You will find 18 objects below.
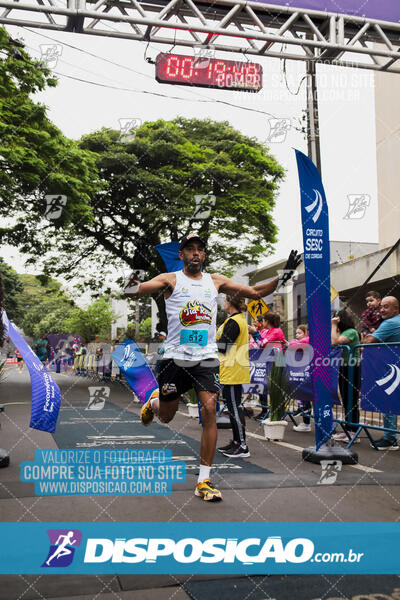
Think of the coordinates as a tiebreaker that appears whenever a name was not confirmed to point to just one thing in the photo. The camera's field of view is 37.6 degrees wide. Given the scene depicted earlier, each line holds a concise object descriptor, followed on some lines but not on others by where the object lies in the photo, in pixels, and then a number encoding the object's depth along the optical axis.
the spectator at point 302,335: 9.73
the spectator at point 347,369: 7.66
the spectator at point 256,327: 11.40
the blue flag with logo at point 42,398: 5.42
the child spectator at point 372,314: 9.16
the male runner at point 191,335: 4.86
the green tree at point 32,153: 15.04
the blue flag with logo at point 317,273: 6.16
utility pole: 12.95
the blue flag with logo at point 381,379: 6.68
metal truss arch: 7.84
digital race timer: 9.44
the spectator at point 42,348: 23.20
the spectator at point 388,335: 7.21
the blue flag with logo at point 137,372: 7.51
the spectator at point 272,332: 9.81
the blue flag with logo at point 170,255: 9.59
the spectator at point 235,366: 6.66
